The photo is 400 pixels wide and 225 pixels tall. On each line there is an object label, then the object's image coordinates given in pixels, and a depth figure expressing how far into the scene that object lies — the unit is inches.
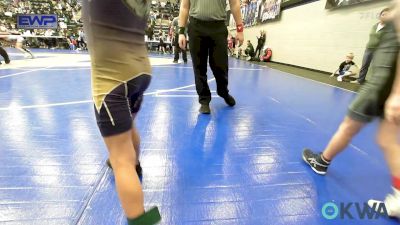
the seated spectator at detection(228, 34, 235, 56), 583.8
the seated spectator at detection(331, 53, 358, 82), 260.2
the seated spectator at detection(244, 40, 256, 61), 489.1
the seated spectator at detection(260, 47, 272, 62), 463.8
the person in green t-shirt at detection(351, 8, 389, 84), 191.8
